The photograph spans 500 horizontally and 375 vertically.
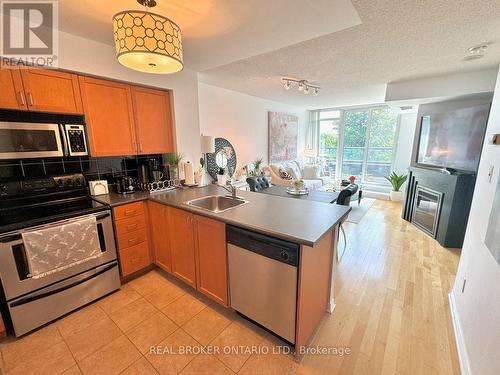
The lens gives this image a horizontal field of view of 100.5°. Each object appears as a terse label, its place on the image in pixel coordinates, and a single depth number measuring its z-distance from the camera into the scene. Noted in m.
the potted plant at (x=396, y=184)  5.46
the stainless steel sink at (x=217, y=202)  2.23
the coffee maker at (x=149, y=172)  2.57
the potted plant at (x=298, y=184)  3.64
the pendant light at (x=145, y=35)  1.19
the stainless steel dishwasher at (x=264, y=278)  1.39
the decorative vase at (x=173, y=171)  2.83
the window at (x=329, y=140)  6.66
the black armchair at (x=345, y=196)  3.19
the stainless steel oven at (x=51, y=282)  1.55
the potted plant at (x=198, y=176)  2.86
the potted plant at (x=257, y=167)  4.83
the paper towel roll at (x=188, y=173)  2.76
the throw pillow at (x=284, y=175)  5.09
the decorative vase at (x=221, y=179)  3.81
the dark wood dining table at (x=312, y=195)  3.32
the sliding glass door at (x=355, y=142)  6.20
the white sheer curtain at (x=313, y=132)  6.98
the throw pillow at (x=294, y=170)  5.64
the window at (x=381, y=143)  5.77
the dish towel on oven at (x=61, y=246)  1.61
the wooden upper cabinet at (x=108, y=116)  2.09
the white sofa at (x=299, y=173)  5.03
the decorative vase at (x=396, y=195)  5.50
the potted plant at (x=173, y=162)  2.77
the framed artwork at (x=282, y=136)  5.45
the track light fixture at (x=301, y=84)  3.37
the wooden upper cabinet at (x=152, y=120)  2.45
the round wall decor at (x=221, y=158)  3.94
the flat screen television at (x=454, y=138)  2.90
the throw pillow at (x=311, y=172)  6.06
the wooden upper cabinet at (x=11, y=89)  1.63
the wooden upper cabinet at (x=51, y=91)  1.75
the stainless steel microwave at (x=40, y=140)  1.74
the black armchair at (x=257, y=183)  3.92
